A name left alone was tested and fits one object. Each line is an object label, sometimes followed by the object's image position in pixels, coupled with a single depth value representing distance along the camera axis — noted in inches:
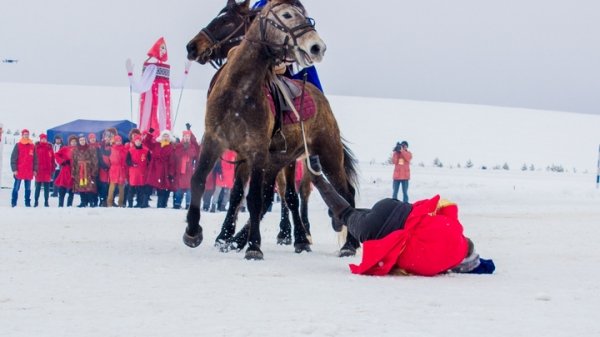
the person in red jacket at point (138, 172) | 717.3
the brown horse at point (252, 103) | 304.5
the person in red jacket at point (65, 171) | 717.3
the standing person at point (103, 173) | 730.2
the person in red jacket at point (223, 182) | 750.5
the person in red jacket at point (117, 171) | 718.5
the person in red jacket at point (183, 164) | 729.0
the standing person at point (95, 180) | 725.8
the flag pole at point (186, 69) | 1039.5
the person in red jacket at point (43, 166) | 713.7
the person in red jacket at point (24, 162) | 703.7
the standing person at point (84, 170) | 712.4
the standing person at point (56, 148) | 831.7
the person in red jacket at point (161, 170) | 722.2
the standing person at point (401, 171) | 859.4
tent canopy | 1048.2
